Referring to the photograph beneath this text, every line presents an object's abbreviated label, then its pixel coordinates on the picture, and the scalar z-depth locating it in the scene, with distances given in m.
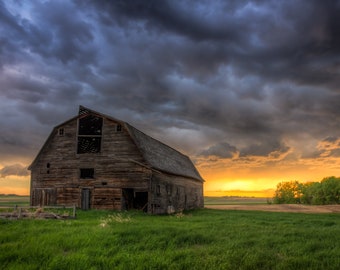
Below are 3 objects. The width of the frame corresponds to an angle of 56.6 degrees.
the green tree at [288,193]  75.38
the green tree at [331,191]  67.44
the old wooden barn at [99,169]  26.47
